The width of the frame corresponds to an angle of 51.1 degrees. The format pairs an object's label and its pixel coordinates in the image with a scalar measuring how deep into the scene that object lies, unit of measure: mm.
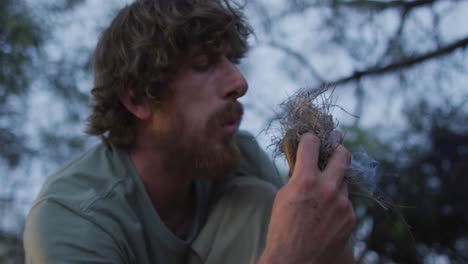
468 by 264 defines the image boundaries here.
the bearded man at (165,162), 1239
